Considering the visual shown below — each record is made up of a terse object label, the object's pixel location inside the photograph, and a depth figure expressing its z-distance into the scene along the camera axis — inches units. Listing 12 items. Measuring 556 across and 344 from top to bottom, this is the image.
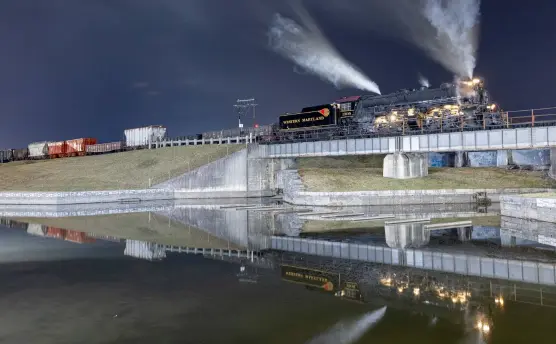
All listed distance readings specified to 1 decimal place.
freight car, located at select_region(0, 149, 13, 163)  3606.8
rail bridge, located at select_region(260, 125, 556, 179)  1414.9
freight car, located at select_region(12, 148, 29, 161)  3505.4
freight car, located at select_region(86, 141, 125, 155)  3009.4
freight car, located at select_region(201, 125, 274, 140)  2281.1
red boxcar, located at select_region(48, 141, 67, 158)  3225.9
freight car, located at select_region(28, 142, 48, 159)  3321.9
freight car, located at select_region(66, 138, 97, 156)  3142.7
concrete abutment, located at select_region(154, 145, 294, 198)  2037.4
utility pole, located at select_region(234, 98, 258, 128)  2502.0
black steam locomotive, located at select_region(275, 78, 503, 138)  1565.0
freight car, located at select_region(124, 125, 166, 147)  2834.6
